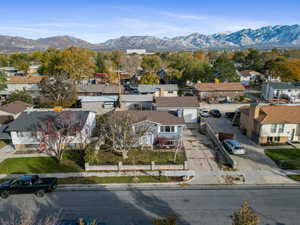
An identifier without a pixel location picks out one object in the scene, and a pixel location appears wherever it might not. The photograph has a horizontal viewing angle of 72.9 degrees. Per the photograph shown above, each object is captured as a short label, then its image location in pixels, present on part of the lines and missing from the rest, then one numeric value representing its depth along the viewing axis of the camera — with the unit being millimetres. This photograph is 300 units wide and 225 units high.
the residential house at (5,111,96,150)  26148
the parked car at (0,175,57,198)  17703
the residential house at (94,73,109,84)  72344
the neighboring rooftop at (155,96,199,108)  36375
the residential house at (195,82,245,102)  53188
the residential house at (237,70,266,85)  72875
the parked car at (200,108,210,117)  40844
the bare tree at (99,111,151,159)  23891
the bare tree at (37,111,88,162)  24000
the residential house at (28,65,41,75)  88188
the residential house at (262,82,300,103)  51031
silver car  25250
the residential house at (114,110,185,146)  26688
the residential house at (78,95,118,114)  45094
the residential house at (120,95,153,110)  44406
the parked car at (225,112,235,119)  40522
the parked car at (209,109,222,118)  40606
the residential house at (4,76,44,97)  58738
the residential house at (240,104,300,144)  27406
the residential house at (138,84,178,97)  52688
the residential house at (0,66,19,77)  88012
